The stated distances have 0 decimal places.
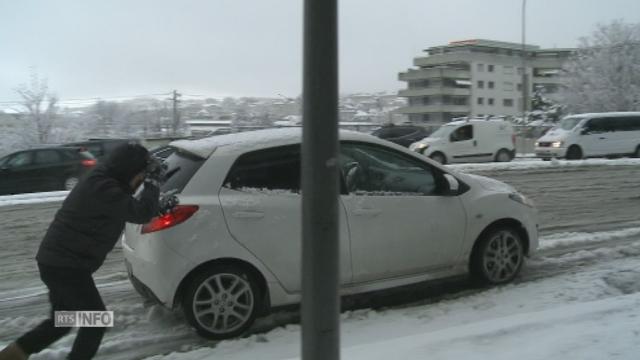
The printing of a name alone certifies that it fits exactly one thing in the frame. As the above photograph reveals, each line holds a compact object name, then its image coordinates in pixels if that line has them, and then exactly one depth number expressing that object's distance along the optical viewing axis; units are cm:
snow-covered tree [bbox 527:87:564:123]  7619
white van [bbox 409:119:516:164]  2566
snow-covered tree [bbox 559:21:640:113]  5500
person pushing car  392
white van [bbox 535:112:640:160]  2769
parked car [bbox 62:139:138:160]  2440
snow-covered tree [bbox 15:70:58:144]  5612
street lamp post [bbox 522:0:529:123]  3225
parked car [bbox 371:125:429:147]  3256
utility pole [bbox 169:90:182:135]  5640
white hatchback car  513
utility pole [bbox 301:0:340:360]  304
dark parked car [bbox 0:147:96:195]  2011
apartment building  11569
